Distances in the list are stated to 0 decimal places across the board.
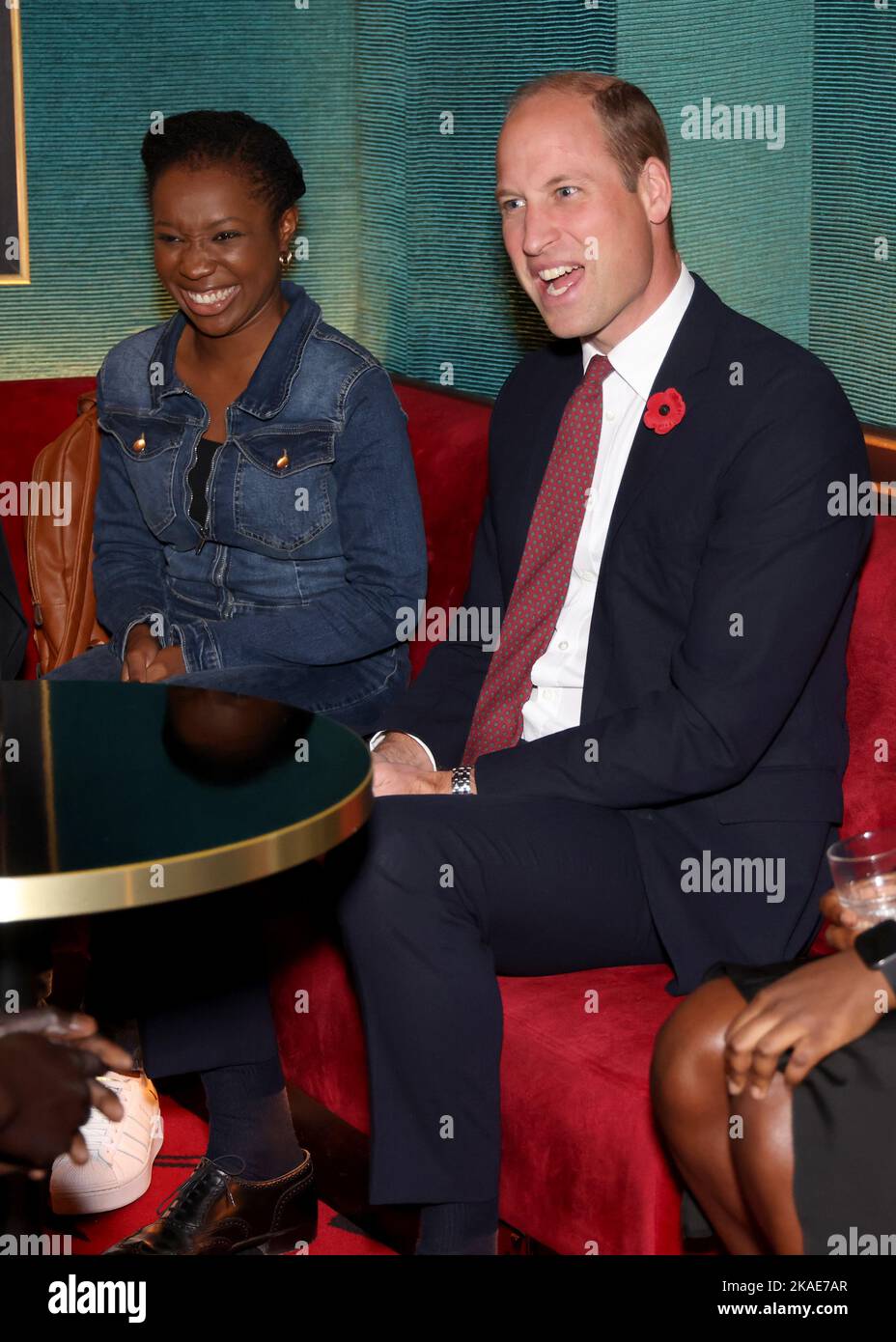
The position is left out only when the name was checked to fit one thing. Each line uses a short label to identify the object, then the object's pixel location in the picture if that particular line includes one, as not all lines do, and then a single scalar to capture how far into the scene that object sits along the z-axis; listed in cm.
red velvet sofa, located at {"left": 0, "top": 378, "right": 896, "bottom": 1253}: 197
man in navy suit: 206
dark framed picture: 366
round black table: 148
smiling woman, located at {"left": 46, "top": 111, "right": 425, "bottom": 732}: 278
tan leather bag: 320
